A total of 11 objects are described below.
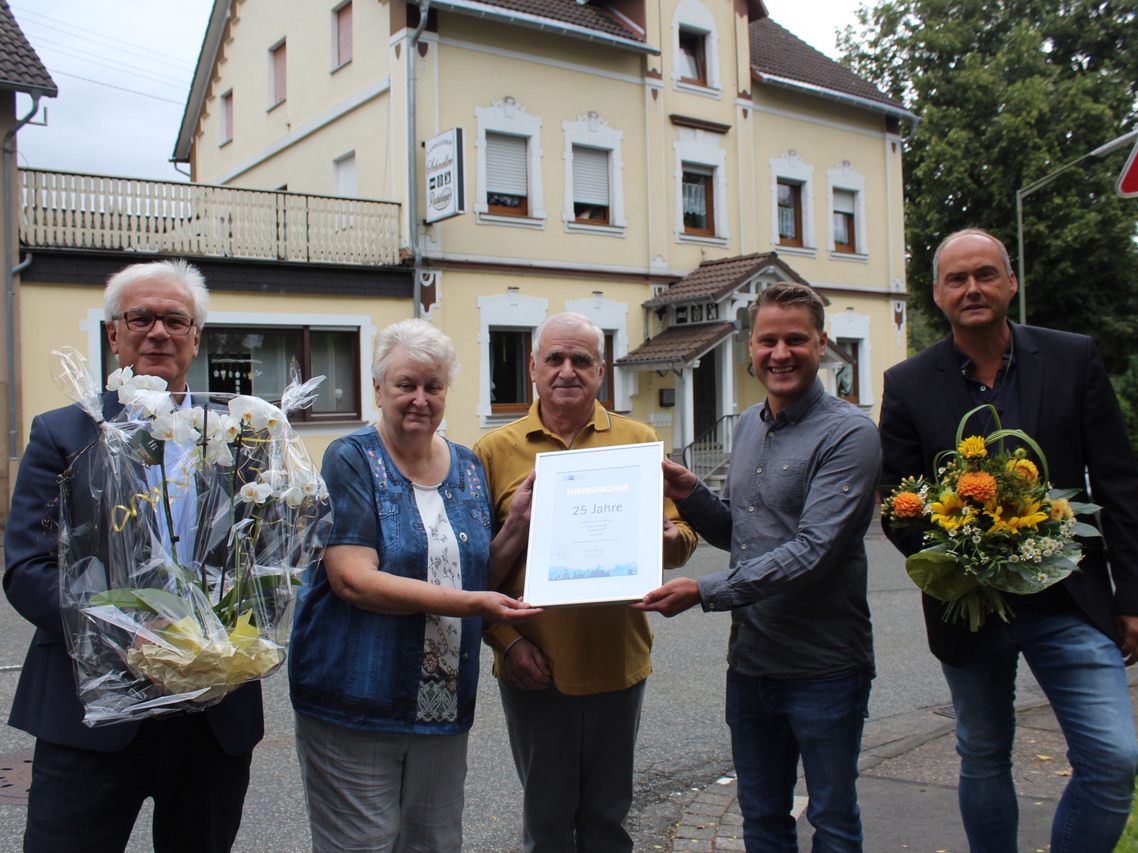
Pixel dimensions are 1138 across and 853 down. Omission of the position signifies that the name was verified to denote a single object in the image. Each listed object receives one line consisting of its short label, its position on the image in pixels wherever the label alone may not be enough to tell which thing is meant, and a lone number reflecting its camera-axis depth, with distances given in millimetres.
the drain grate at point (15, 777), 4592
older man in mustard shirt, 3186
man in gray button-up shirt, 2953
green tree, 28688
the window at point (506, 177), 18688
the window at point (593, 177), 19484
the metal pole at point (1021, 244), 22548
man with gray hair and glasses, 2471
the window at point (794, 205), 22891
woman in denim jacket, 2777
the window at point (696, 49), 21250
